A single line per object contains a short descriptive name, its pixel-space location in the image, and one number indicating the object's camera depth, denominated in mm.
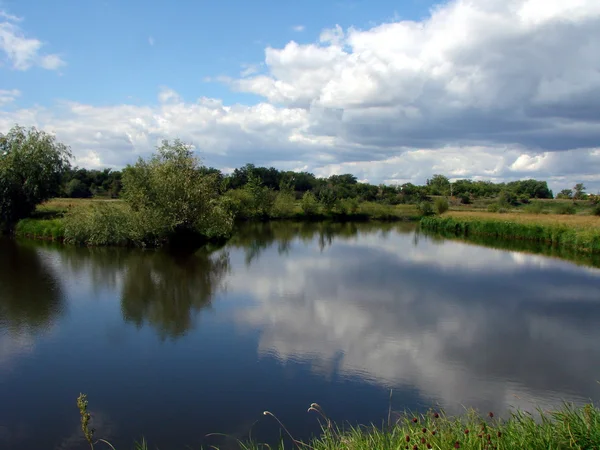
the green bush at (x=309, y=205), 57375
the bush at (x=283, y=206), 54344
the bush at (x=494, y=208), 56212
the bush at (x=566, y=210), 49844
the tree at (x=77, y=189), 52781
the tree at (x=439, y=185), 93069
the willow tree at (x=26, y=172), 27828
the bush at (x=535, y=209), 50188
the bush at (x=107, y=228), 23672
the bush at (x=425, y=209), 62322
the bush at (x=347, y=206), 61875
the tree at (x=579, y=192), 71762
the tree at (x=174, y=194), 24484
